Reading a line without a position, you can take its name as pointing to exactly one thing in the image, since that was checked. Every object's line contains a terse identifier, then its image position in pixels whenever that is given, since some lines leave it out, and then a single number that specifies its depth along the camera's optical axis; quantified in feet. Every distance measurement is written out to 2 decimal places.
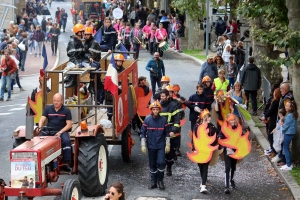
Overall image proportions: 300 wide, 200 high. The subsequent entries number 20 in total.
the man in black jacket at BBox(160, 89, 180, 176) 49.27
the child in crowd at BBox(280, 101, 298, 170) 49.45
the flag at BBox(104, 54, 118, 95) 46.21
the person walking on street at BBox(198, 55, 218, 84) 69.46
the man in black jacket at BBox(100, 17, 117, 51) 87.51
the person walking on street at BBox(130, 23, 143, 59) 112.88
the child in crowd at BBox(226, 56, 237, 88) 80.53
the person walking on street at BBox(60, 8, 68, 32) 179.95
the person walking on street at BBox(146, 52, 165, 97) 74.18
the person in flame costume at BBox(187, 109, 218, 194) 45.32
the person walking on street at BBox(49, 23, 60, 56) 126.26
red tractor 37.50
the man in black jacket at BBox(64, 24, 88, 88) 53.67
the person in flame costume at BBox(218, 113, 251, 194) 45.78
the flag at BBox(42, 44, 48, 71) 55.98
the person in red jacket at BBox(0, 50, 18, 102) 81.56
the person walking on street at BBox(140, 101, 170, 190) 45.62
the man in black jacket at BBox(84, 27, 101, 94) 53.88
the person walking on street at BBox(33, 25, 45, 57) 124.98
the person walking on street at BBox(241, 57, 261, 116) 70.03
